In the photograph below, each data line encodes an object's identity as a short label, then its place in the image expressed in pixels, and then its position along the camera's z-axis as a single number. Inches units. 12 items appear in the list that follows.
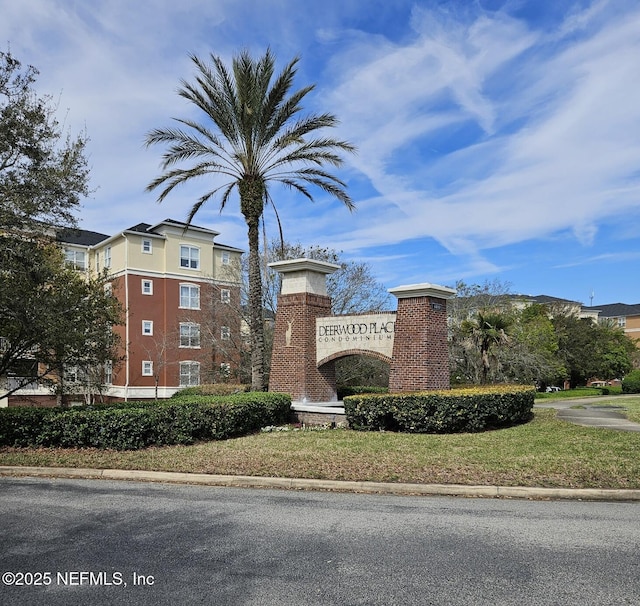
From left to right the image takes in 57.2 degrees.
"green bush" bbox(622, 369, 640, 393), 1614.2
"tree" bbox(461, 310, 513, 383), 839.7
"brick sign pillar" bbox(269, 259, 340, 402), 753.6
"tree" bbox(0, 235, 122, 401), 528.7
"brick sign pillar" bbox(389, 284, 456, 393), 645.3
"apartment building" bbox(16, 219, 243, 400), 1553.9
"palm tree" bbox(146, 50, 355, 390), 759.1
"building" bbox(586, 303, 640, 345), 3344.0
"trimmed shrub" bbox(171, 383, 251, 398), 885.5
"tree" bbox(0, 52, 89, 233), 505.0
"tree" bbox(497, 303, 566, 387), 1368.1
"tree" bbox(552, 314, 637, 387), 1993.1
